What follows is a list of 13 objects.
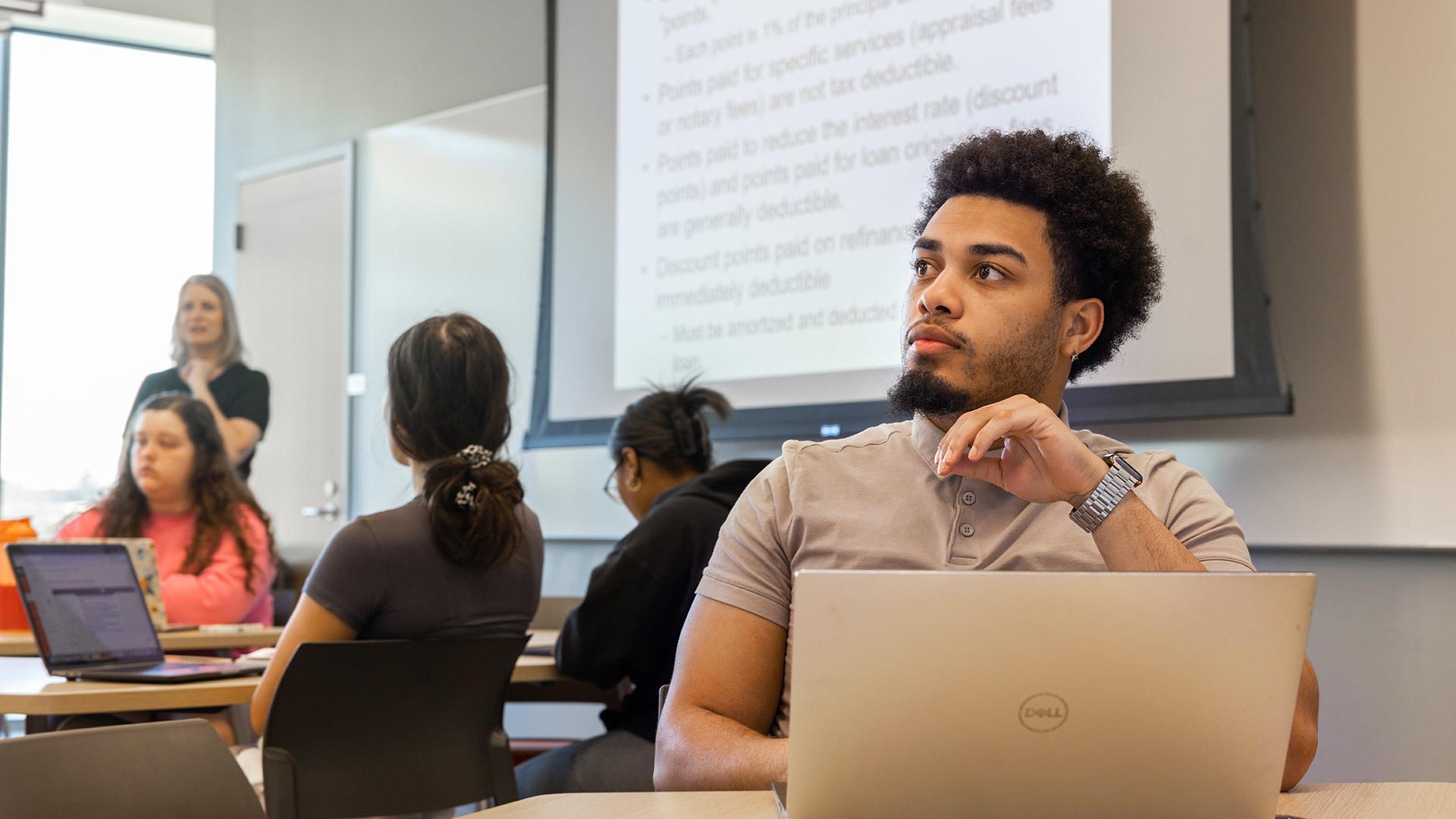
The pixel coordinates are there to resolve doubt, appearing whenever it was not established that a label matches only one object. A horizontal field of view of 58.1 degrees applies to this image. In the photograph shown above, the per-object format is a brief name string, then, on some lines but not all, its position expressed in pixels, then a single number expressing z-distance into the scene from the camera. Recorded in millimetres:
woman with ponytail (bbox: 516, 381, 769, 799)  2602
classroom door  5605
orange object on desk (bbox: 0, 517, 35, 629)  3035
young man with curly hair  1345
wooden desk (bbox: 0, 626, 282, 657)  2814
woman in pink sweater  3430
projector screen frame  2861
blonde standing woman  4672
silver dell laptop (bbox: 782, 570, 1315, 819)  889
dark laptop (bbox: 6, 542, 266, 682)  2324
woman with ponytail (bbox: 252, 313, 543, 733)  2191
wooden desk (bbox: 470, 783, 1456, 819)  1079
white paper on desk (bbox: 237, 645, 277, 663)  2592
